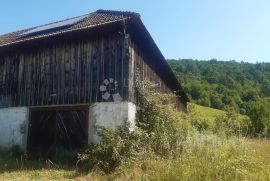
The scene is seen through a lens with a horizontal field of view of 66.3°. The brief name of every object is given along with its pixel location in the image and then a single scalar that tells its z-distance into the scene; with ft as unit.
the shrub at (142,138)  20.37
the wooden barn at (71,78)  25.71
